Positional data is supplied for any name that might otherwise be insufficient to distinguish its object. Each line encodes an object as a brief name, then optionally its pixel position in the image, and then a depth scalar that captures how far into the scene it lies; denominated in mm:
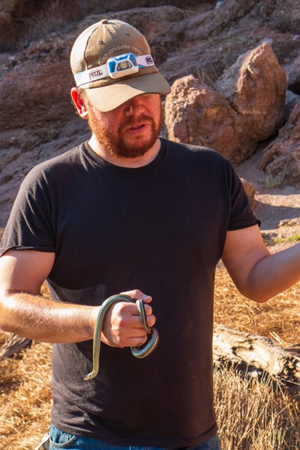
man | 2170
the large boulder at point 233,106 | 8531
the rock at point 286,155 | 8250
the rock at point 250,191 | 7469
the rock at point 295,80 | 9414
